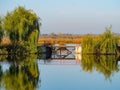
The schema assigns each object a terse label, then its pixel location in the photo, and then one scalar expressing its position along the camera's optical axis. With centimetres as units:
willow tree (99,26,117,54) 4503
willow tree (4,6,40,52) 4372
